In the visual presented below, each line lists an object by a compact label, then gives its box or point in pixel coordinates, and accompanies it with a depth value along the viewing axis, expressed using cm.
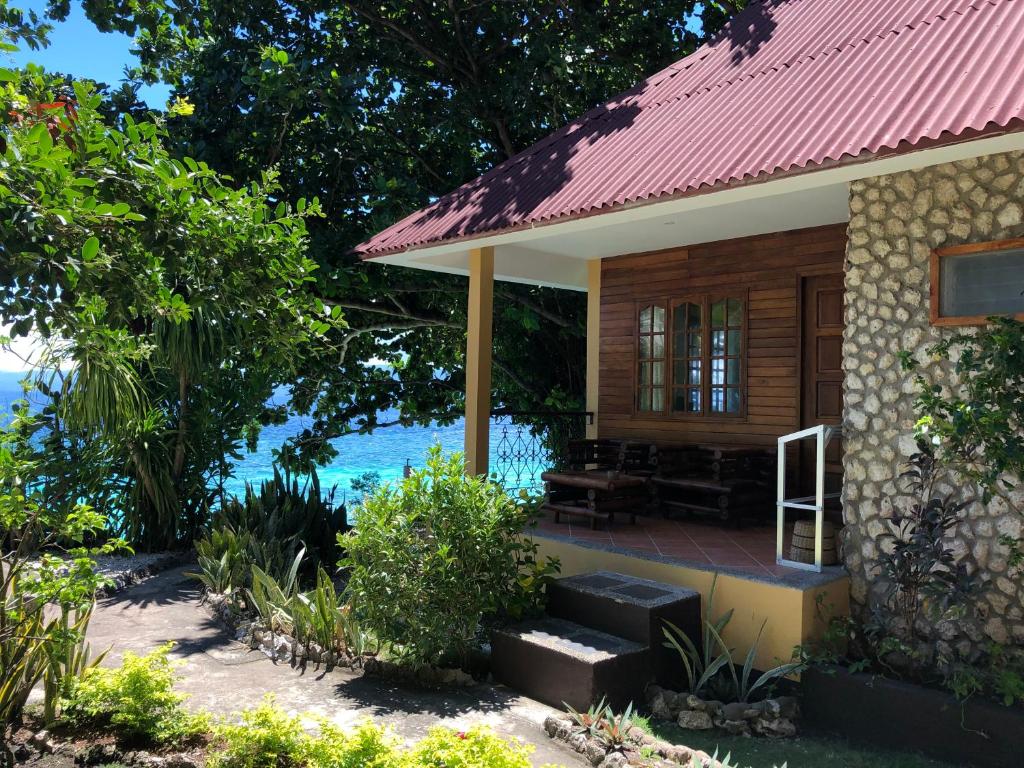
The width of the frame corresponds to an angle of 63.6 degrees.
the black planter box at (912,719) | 466
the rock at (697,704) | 512
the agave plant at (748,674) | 530
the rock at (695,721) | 502
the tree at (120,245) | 241
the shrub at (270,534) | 756
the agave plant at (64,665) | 418
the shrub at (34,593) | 384
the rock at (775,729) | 508
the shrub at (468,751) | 332
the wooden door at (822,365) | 812
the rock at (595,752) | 436
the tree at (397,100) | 1247
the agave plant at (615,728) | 443
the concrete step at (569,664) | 503
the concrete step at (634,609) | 540
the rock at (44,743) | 408
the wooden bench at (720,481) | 797
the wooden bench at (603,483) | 780
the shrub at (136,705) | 415
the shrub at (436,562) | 546
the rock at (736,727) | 503
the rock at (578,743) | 447
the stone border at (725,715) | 505
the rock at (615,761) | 423
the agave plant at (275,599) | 637
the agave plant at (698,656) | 537
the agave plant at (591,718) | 460
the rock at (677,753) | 433
